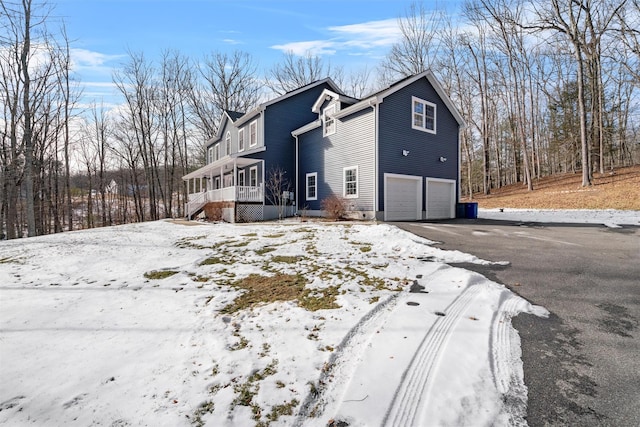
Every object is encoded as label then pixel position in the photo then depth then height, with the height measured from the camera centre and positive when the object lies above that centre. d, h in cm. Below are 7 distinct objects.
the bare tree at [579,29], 1717 +1055
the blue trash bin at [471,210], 1486 -51
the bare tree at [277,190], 1625 +75
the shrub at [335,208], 1312 -27
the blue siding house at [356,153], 1281 +249
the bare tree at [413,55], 2455 +1268
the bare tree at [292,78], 2925 +1265
